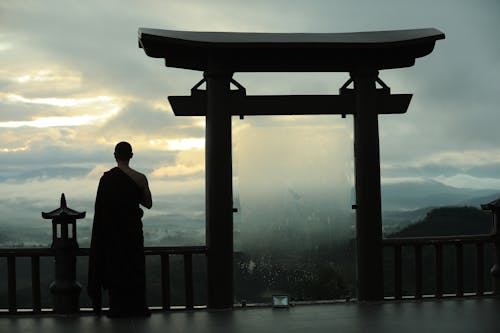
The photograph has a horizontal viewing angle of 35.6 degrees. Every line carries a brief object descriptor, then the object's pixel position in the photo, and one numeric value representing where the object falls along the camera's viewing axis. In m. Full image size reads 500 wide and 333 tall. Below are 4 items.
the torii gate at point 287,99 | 7.67
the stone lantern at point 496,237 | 8.40
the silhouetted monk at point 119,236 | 6.68
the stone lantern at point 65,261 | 7.31
